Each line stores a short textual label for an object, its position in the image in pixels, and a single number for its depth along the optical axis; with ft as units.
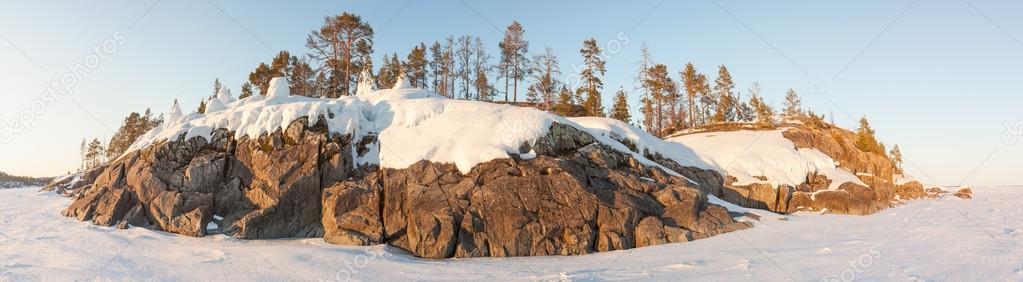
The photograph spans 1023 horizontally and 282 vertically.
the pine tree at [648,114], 166.30
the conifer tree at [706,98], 164.25
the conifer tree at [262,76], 136.13
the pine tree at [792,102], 187.83
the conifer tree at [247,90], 151.75
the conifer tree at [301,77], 144.46
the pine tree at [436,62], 180.45
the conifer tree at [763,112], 133.11
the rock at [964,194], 135.33
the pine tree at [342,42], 115.24
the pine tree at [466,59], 173.92
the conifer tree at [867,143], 101.24
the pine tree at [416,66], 163.02
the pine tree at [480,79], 170.50
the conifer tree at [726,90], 176.22
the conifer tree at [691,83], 153.92
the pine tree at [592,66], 150.61
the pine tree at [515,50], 159.22
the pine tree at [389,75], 161.17
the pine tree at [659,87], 150.34
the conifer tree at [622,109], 151.23
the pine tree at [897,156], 171.66
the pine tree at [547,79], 153.33
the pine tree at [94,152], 217.97
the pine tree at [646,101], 163.43
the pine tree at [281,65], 136.05
